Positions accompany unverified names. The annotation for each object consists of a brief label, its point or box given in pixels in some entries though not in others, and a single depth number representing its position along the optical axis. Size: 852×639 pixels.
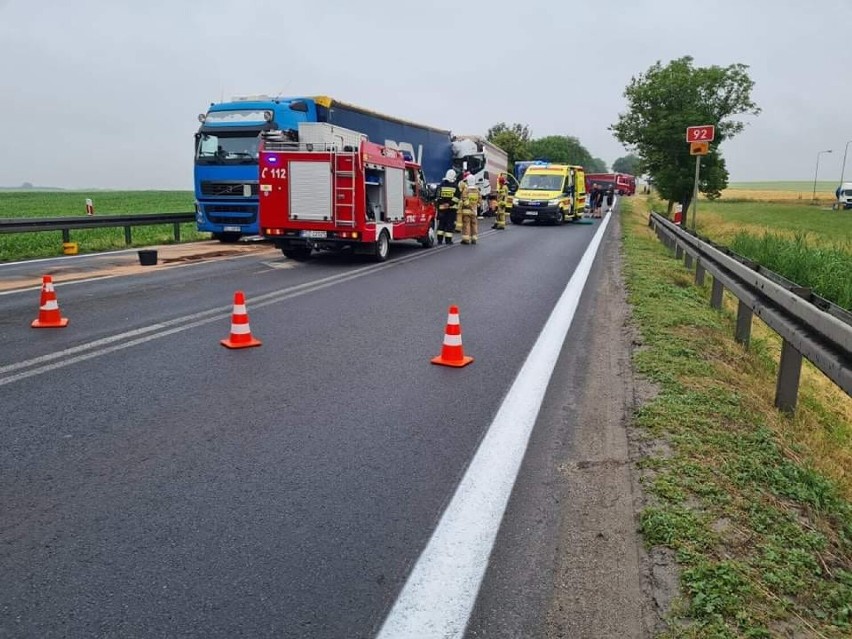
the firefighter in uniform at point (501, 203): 26.80
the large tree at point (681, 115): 33.06
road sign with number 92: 15.88
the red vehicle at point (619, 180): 78.13
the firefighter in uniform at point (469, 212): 19.97
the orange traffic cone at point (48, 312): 7.56
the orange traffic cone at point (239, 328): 6.85
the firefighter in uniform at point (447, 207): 20.47
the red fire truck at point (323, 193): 14.31
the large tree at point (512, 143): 91.06
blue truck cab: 17.30
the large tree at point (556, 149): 145.65
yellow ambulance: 29.36
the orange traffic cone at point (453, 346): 6.39
